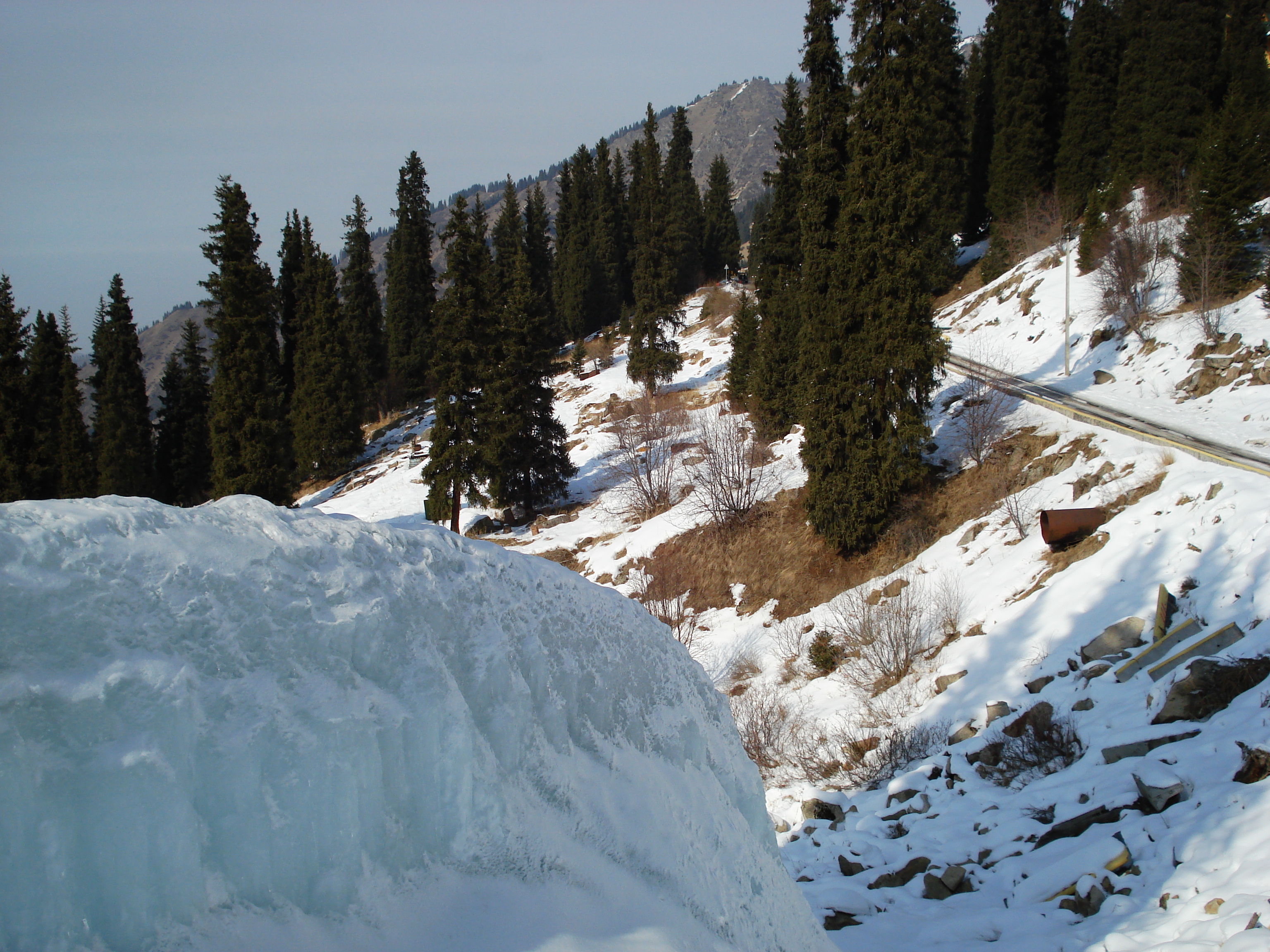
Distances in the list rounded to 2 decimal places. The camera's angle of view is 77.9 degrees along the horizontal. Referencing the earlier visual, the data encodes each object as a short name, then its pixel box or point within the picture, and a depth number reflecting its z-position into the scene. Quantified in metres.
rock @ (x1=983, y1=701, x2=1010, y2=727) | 12.37
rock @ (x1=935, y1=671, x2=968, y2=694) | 14.29
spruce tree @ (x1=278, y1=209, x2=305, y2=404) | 46.19
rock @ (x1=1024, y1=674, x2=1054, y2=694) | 12.63
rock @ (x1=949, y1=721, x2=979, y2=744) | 12.45
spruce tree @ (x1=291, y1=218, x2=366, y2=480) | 42.06
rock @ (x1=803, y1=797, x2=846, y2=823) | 11.41
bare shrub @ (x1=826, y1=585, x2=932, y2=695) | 15.63
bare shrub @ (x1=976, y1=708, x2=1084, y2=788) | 10.57
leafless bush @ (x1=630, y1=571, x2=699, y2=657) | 19.44
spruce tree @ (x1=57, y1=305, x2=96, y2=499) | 35.16
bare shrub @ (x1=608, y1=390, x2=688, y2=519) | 27.81
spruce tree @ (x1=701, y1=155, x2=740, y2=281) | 67.75
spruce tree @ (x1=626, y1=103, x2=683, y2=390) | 39.09
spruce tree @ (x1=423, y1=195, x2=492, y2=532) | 28.61
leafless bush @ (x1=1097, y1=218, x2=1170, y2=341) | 24.59
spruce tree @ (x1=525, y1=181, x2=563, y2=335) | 61.41
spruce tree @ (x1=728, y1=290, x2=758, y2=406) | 31.72
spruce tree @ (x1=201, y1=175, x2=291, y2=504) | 27.66
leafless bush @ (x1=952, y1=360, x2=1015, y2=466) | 20.86
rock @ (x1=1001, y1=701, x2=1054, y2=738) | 11.41
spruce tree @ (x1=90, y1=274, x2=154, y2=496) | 37.22
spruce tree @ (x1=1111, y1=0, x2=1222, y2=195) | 32.06
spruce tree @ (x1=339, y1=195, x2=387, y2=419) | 49.62
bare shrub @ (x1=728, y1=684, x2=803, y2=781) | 14.35
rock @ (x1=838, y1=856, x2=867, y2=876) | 9.66
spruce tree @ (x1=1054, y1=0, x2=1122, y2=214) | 37.25
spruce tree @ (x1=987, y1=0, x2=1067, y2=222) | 39.97
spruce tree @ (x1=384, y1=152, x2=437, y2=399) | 51.59
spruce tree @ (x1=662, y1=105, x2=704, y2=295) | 63.25
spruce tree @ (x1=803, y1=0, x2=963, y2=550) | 19.64
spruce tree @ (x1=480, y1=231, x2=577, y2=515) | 29.08
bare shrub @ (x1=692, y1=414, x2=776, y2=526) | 23.89
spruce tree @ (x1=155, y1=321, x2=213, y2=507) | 40.94
